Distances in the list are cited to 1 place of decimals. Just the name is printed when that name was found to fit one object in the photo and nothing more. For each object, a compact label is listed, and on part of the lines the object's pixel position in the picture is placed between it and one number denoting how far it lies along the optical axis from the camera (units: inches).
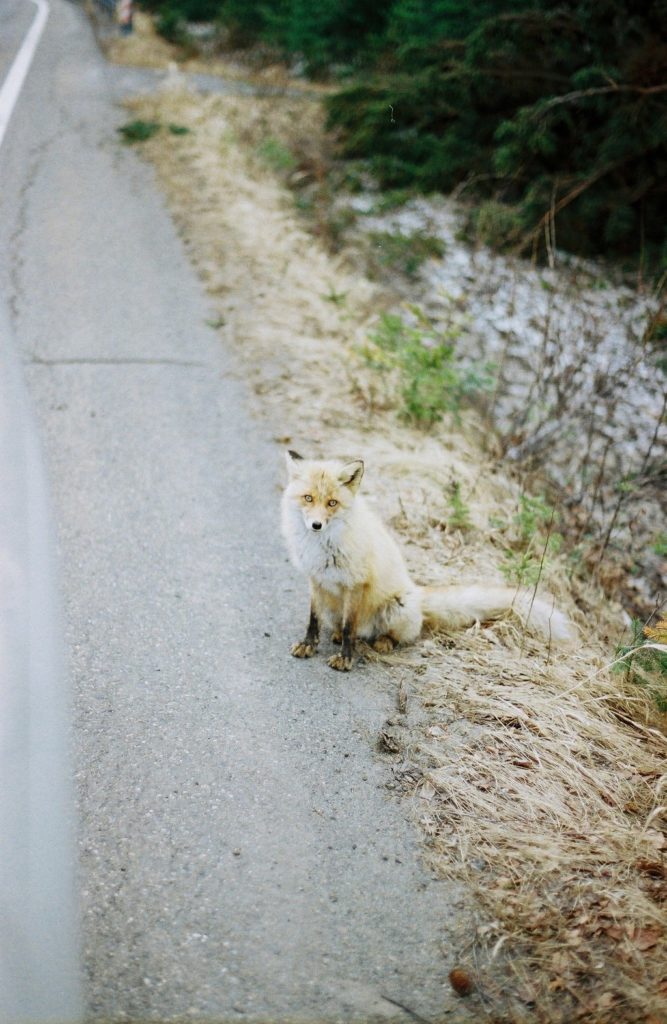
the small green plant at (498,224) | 344.5
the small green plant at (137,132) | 472.1
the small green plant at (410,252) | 378.3
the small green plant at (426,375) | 249.3
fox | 143.1
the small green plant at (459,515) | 196.1
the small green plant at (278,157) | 465.7
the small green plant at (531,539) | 181.5
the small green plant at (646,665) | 139.1
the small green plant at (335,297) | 308.5
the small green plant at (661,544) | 185.3
